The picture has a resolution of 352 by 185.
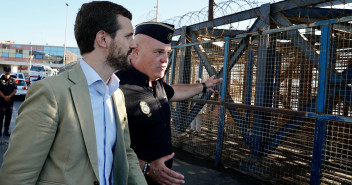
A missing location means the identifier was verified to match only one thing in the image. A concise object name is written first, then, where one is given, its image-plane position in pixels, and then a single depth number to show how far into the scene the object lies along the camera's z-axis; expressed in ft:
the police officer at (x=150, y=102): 7.34
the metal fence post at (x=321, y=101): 12.54
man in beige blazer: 3.85
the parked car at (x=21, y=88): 53.63
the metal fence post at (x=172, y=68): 24.30
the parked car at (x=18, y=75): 62.60
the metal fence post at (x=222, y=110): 18.03
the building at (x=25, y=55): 246.06
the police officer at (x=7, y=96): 24.93
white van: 86.18
